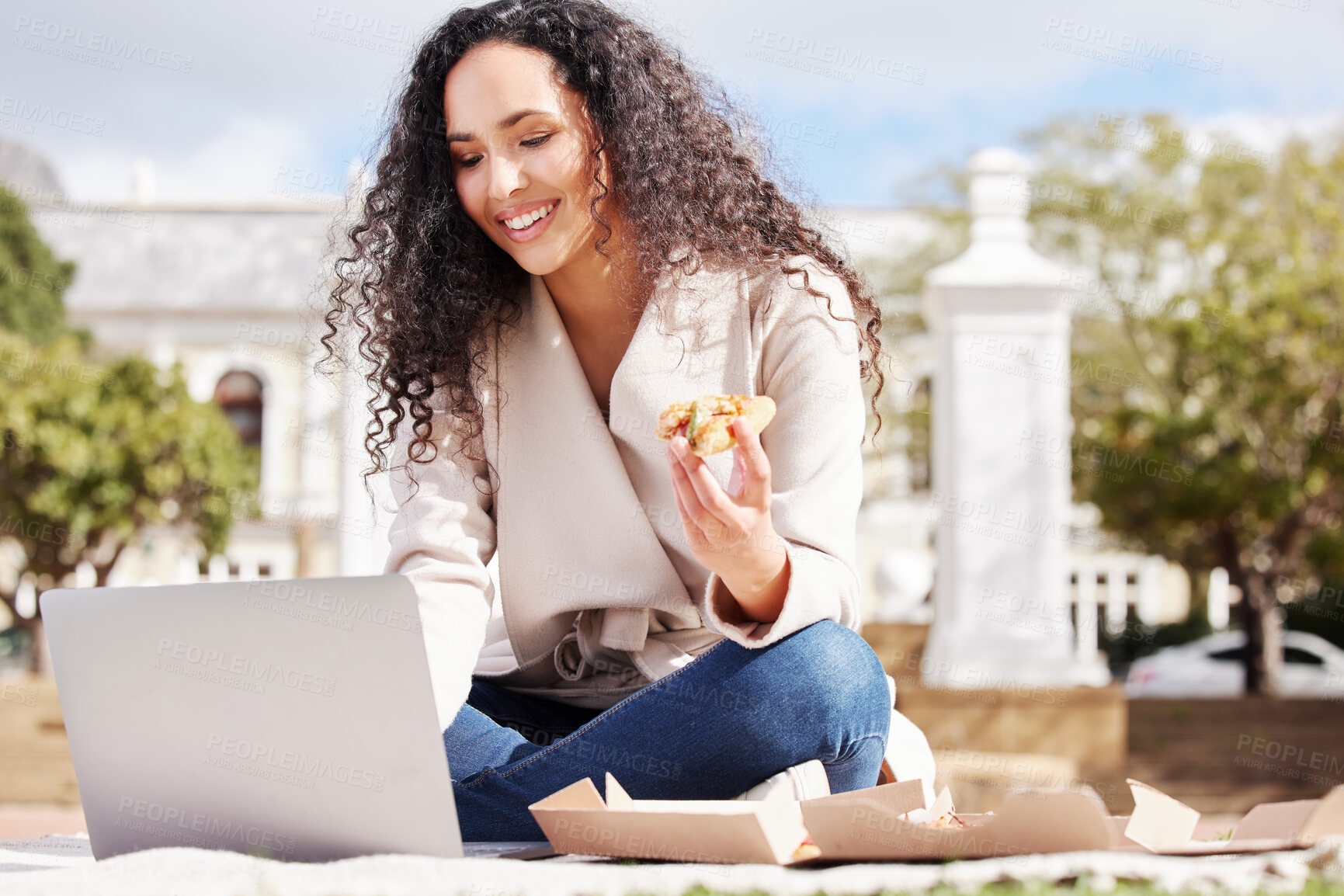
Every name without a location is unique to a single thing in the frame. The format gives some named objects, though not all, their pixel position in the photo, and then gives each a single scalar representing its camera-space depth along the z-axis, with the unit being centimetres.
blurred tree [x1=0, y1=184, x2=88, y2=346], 2134
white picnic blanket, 125
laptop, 135
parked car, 1248
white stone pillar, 669
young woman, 182
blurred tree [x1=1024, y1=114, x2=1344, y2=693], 1048
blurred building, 1973
